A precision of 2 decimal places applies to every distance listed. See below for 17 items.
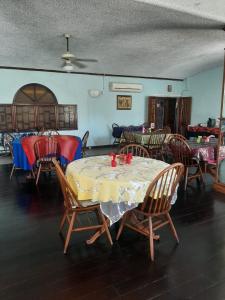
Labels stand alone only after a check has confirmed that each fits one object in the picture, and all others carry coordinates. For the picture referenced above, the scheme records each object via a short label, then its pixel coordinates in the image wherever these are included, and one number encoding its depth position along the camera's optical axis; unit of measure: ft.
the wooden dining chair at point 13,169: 15.79
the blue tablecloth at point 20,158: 15.11
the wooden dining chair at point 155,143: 18.80
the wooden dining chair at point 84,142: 18.35
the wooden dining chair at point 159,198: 7.32
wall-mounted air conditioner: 27.35
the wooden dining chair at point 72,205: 7.55
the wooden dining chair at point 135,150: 11.48
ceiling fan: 15.29
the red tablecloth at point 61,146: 14.82
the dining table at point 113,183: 7.20
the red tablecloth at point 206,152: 13.64
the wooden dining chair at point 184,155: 13.47
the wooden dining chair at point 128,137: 20.37
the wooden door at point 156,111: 30.63
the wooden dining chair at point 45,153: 14.23
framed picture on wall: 28.45
